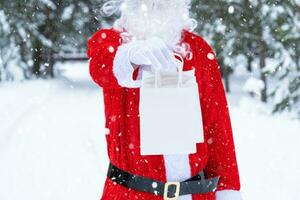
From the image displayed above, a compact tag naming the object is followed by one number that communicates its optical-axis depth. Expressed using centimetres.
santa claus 188
